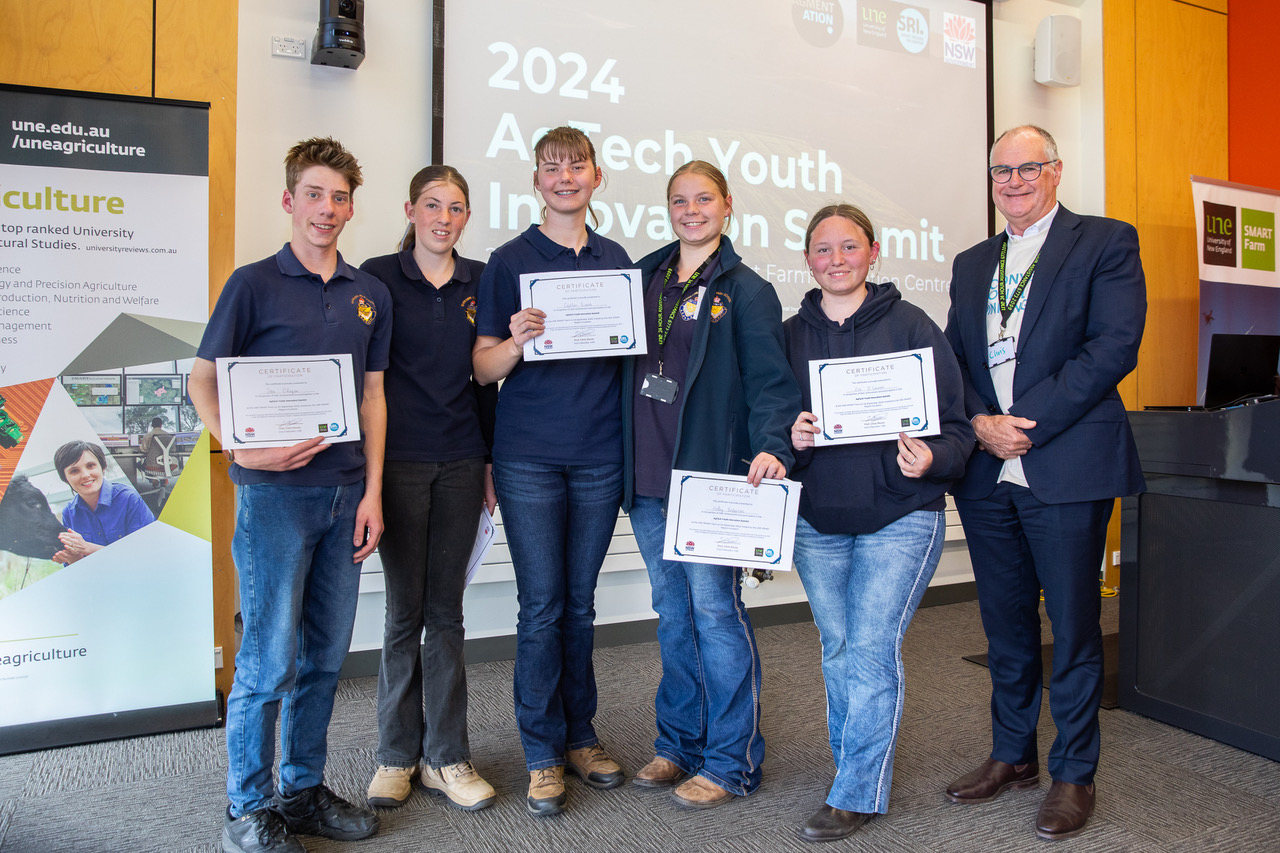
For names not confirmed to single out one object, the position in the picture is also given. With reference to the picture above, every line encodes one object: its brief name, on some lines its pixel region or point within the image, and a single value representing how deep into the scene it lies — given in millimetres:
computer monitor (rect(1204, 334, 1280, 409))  3793
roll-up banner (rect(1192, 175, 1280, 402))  4508
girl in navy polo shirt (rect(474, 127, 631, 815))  2066
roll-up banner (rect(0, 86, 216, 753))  2574
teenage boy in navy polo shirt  1823
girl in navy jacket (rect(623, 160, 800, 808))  2025
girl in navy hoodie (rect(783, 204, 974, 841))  1941
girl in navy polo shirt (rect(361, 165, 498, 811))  2098
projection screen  3453
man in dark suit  2041
